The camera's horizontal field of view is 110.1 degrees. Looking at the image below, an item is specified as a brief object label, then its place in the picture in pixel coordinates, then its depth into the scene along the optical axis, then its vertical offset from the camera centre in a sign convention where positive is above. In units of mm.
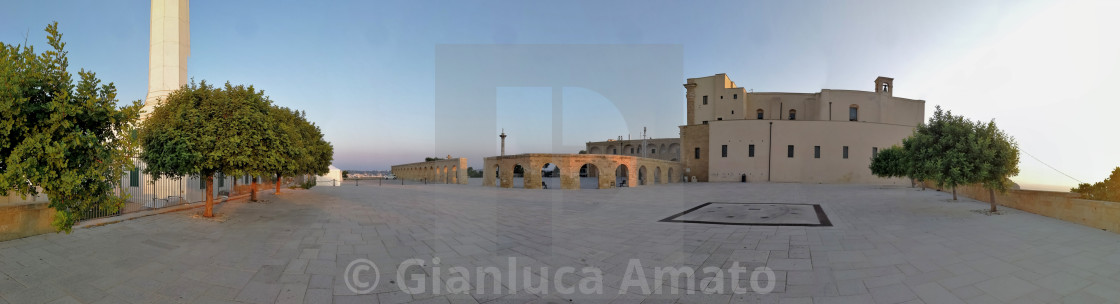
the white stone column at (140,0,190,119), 17688 +4714
